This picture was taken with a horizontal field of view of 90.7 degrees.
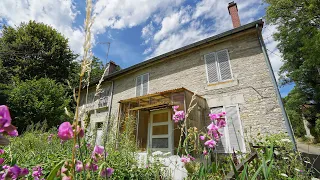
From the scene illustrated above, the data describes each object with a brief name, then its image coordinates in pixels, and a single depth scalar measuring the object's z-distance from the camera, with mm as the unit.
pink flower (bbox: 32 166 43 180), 1314
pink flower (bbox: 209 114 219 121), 1617
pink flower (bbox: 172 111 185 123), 2318
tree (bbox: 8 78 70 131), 10164
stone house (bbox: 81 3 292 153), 5789
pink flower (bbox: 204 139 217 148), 1442
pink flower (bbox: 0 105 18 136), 585
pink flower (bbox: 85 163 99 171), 675
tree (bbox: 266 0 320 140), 8826
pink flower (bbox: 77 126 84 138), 547
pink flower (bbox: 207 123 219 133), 1483
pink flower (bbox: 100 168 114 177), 731
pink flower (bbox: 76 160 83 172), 702
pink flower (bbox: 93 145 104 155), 780
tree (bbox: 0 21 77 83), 14648
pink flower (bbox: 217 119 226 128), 1565
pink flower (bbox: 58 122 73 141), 558
